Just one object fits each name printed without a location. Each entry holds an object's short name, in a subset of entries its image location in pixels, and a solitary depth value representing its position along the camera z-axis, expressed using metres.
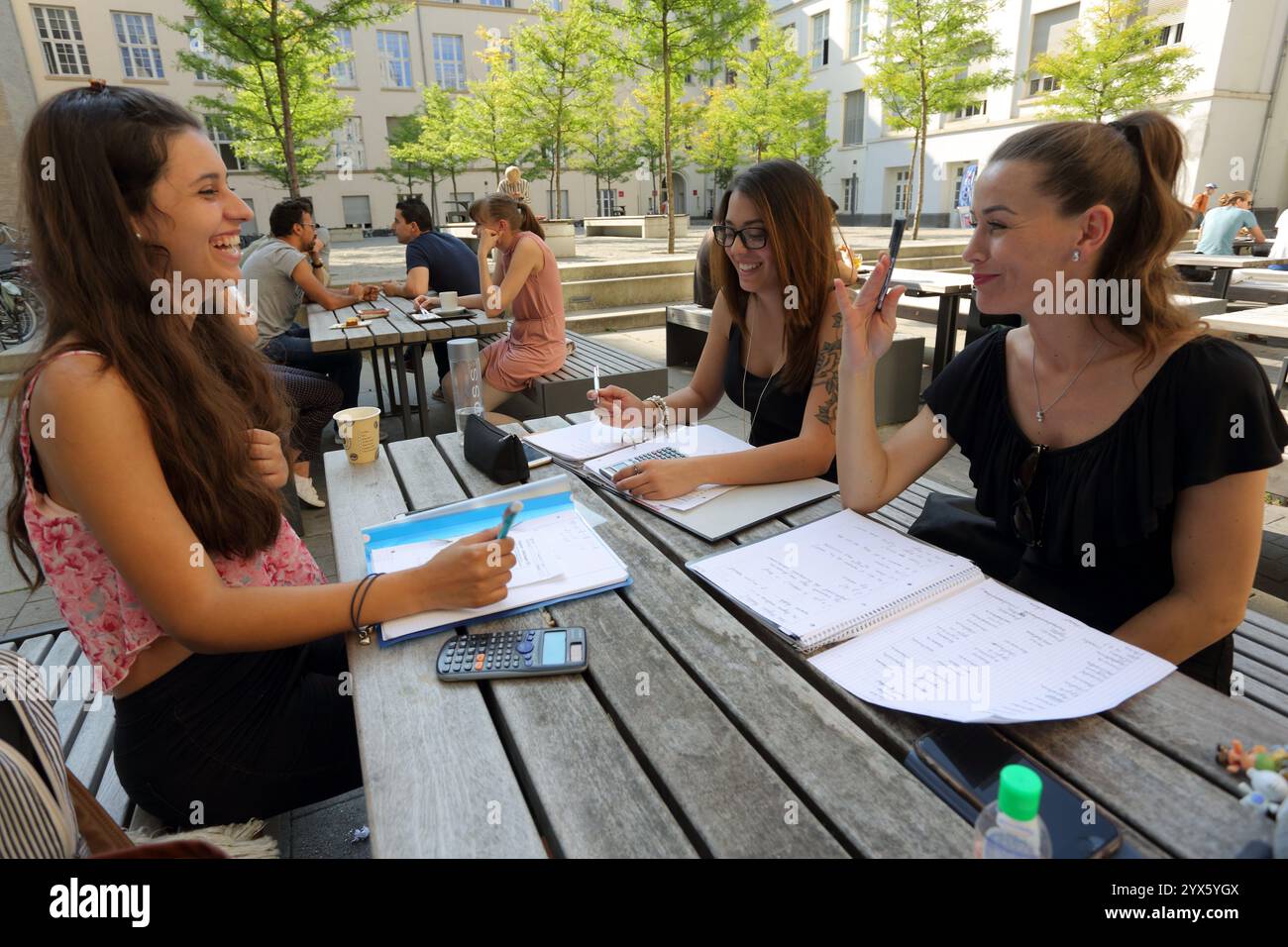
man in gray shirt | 4.83
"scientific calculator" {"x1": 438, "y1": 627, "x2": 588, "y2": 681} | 1.08
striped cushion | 0.83
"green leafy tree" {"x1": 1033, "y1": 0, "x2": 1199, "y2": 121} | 16.42
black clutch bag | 1.92
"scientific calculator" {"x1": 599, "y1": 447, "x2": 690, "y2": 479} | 1.92
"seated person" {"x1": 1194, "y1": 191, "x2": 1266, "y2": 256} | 8.44
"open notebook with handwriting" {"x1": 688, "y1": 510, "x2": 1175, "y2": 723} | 0.97
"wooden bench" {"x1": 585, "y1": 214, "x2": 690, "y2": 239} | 16.91
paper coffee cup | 2.06
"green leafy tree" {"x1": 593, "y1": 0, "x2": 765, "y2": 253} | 11.40
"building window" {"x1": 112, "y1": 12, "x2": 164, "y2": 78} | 27.02
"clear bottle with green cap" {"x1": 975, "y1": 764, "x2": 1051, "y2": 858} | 0.65
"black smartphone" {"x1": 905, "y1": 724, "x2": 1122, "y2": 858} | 0.75
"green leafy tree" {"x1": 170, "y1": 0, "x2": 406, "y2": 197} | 9.13
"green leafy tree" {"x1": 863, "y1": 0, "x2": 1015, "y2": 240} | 15.46
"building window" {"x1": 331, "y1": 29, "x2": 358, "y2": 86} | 29.67
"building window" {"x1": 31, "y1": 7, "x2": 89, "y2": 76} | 26.09
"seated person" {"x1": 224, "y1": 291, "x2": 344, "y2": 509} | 4.06
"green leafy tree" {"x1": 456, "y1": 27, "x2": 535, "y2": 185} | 15.53
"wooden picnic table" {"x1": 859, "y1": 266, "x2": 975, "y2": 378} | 5.88
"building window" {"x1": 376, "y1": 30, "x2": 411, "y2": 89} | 30.94
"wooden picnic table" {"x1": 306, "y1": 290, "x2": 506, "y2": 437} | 4.39
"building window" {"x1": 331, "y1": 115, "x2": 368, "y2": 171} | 31.08
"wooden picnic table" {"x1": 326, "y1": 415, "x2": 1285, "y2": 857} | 0.80
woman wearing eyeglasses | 1.83
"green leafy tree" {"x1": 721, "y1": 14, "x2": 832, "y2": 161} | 21.59
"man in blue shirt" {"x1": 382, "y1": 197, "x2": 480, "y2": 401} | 5.76
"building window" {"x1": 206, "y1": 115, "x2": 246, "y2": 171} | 25.56
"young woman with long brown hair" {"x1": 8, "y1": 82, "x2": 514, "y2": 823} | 1.10
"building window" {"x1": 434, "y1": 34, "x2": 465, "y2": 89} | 31.95
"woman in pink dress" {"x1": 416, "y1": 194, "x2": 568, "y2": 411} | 4.43
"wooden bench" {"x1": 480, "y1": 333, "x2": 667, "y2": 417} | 4.33
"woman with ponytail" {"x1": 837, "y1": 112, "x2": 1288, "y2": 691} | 1.34
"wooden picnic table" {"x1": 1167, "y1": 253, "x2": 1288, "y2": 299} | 7.26
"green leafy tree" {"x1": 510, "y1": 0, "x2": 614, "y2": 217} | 13.40
